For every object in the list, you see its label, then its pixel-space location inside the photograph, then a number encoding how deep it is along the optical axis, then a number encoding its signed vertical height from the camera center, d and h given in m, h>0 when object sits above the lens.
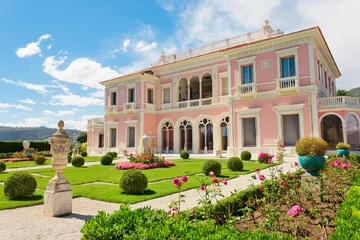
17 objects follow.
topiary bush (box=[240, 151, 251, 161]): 18.48 -1.30
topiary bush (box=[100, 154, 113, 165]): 18.22 -1.47
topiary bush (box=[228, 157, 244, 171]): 12.95 -1.37
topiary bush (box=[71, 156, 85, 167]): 17.11 -1.44
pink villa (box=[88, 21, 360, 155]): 18.92 +3.62
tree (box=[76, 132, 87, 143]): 68.29 +0.56
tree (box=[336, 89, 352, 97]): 40.11 +7.42
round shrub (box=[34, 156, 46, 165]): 19.93 -1.57
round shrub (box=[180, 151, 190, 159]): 20.78 -1.33
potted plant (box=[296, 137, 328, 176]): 7.64 -0.51
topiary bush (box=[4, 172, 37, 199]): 7.38 -1.35
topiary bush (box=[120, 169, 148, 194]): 7.92 -1.38
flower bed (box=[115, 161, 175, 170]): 15.06 -1.59
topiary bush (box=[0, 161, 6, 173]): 14.58 -1.54
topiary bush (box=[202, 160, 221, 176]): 10.98 -1.25
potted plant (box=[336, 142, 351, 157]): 14.84 -0.70
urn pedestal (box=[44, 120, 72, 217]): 5.84 -1.09
